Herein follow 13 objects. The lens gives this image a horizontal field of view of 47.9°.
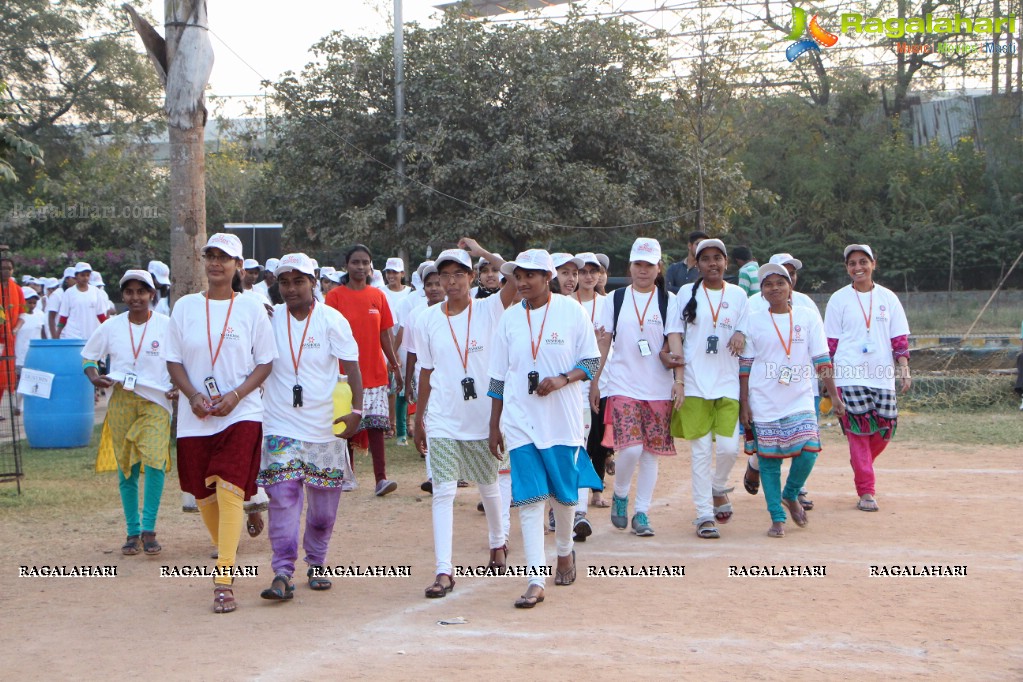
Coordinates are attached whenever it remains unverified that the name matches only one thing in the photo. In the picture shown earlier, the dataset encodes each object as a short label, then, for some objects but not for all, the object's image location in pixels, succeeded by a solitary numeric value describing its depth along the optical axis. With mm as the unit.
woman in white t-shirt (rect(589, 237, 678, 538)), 8039
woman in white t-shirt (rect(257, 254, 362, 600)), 6430
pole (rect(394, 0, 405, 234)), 22141
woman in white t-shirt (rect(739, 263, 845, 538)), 8062
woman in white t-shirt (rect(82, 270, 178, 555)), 7711
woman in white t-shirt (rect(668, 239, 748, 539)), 8062
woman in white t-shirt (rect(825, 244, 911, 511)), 9016
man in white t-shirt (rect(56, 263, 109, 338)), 16203
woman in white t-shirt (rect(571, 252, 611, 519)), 9086
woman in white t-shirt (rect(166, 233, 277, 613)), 6375
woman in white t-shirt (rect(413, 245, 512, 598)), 6805
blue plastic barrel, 13219
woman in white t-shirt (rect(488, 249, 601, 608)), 6398
